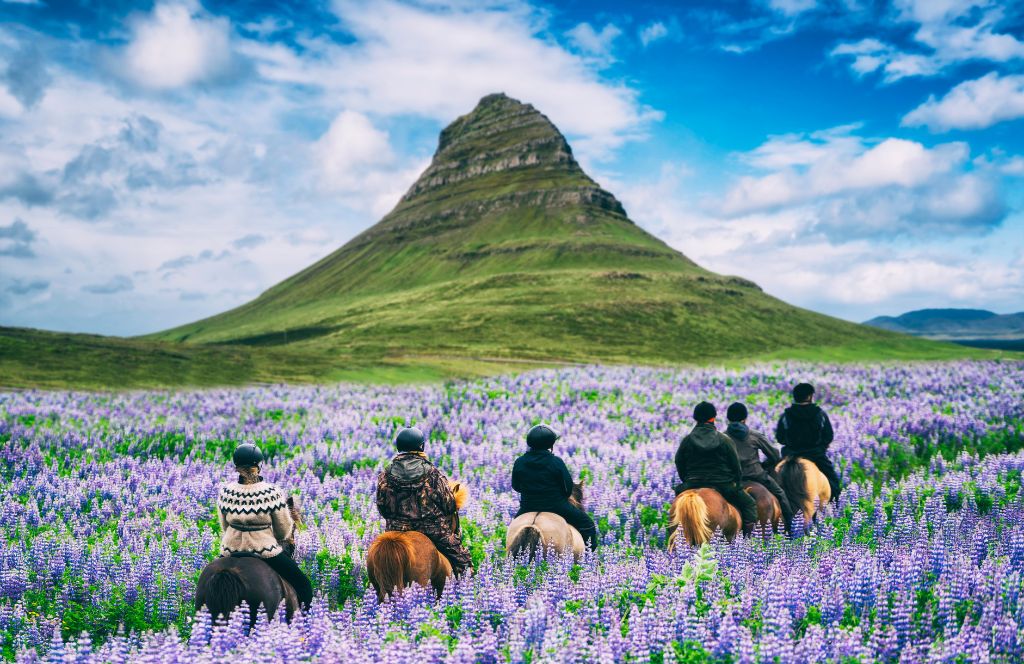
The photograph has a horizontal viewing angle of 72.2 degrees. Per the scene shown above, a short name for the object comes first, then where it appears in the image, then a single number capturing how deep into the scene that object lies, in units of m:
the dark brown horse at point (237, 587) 7.14
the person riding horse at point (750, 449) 11.20
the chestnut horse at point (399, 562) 8.00
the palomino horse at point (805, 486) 11.86
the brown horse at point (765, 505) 10.98
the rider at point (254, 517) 7.61
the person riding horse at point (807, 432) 12.11
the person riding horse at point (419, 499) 8.49
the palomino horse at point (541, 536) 9.17
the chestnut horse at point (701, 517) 9.84
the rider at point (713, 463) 10.34
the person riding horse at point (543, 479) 9.49
